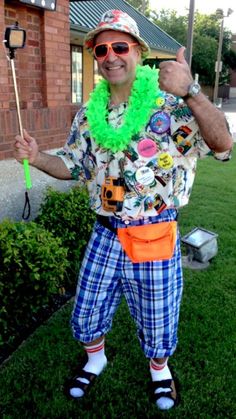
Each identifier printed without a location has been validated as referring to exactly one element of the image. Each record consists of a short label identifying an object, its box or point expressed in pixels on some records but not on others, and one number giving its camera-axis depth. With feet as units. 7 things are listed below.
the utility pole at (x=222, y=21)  90.27
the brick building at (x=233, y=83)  160.81
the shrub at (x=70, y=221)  11.75
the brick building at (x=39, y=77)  12.04
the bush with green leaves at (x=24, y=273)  8.98
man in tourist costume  6.28
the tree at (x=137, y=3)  172.04
